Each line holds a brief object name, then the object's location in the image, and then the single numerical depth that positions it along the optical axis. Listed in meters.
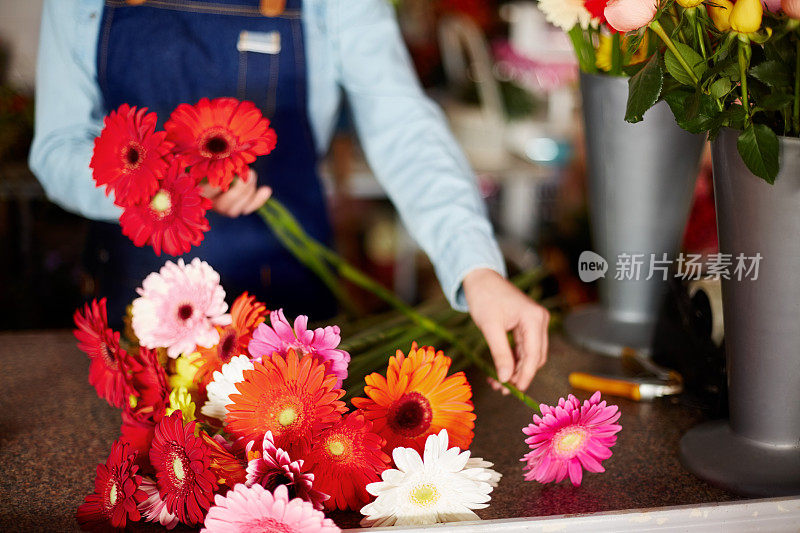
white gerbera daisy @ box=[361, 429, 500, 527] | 0.49
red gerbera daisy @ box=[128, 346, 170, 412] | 0.54
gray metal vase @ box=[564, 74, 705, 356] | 0.77
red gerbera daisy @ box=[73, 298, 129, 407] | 0.55
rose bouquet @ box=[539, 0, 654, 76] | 0.70
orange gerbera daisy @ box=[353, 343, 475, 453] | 0.51
